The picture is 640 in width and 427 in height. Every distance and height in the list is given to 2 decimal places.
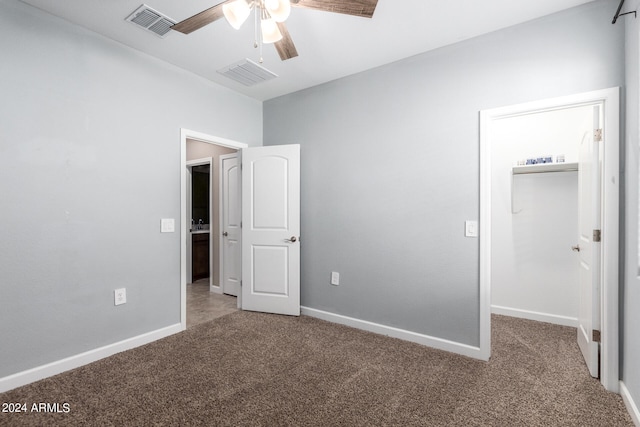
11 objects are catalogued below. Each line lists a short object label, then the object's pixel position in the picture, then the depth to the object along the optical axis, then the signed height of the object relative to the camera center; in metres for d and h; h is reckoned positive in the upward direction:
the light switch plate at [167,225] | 2.94 -0.13
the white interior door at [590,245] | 2.13 -0.26
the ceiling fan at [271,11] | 1.61 +1.14
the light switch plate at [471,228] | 2.54 -0.15
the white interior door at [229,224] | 4.36 -0.19
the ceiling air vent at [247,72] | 2.99 +1.45
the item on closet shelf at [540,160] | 3.17 +0.53
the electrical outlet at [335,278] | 3.38 -0.76
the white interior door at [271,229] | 3.59 -0.22
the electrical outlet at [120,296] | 2.62 -0.74
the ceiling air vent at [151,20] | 2.20 +1.46
